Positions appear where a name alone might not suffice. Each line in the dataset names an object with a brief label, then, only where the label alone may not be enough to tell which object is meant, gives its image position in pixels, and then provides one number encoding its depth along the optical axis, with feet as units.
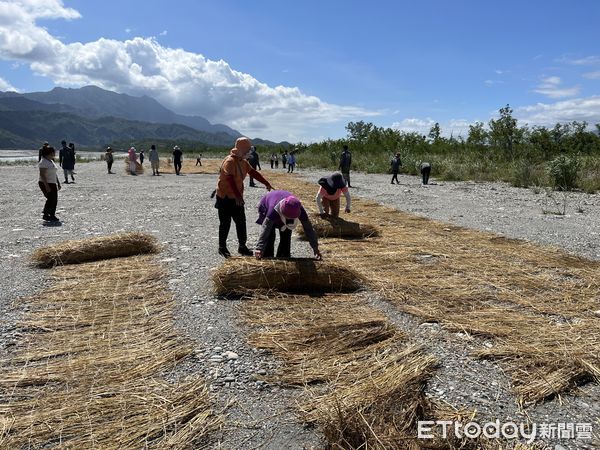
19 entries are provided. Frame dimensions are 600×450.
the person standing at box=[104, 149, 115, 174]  83.82
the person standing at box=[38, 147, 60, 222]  29.19
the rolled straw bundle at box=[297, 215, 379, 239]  23.18
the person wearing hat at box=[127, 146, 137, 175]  83.10
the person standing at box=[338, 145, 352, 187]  56.29
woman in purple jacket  15.17
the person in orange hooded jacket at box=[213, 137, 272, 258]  18.86
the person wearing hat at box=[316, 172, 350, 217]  23.25
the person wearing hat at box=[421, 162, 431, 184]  66.80
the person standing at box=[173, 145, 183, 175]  80.42
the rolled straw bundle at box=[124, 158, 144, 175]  85.51
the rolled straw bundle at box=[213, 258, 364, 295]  14.28
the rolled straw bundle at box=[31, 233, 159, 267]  17.87
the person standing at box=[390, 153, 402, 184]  67.62
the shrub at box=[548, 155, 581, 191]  56.13
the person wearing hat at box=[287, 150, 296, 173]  93.37
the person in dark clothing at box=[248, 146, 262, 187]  65.21
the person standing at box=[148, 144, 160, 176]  78.07
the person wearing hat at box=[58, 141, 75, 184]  57.23
